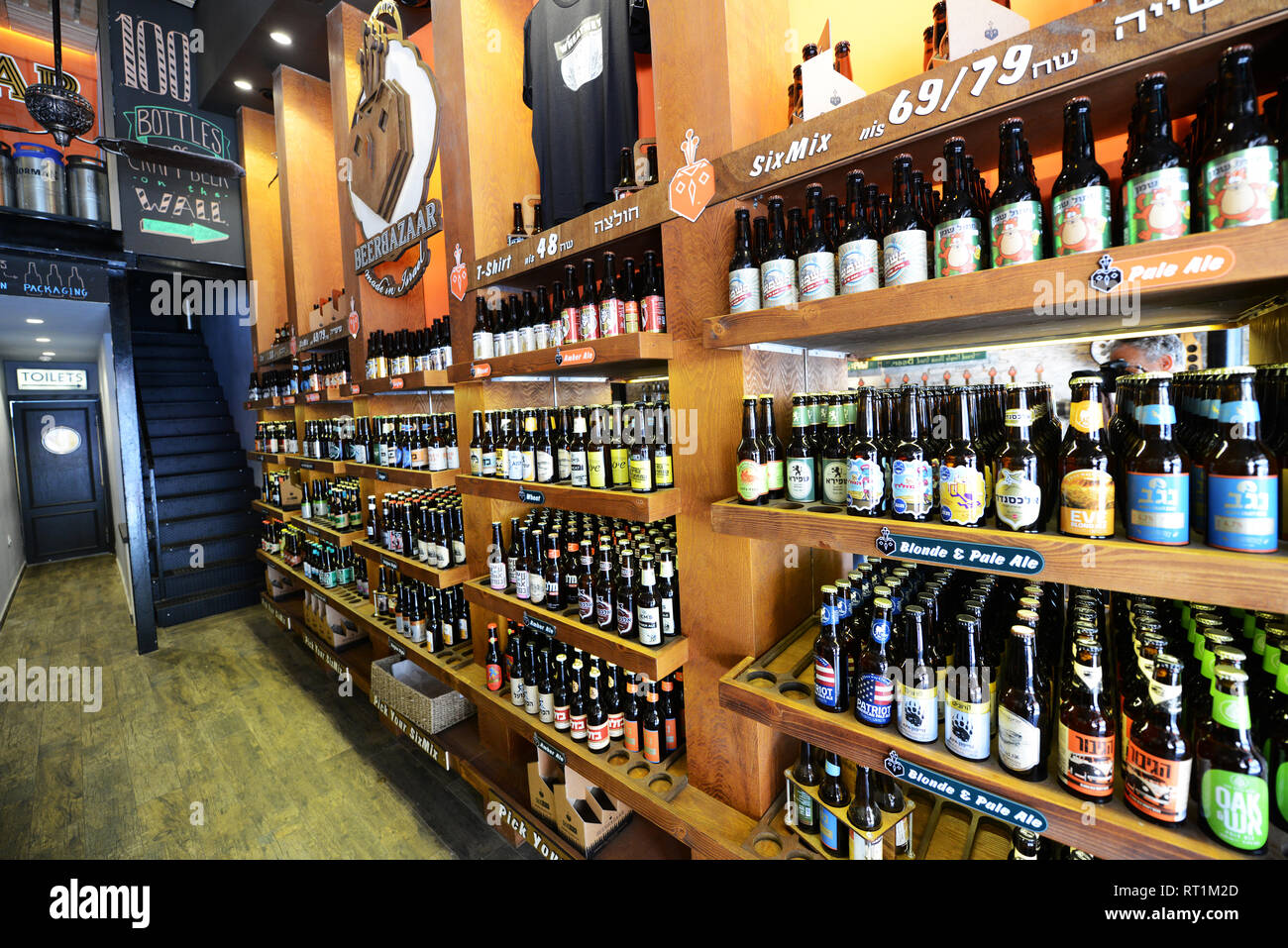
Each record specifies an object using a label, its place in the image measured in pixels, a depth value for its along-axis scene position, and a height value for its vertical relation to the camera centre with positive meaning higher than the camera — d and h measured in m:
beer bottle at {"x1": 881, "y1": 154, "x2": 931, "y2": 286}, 1.17 +0.39
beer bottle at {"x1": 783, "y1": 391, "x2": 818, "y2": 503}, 1.43 -0.08
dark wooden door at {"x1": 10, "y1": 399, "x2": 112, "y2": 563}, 8.09 -0.22
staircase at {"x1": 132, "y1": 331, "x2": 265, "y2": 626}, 5.55 -0.39
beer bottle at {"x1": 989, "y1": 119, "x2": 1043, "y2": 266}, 1.04 +0.42
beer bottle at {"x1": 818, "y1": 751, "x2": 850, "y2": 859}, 1.47 -1.01
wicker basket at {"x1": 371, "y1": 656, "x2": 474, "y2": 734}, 2.84 -1.38
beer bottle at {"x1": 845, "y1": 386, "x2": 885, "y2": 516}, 1.24 -0.11
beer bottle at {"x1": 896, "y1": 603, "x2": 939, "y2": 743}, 1.18 -0.57
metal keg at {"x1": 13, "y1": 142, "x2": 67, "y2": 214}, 4.07 +2.20
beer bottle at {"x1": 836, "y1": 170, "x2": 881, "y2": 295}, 1.24 +0.41
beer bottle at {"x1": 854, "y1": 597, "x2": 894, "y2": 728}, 1.26 -0.58
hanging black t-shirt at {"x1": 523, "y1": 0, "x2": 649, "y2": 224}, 2.14 +1.42
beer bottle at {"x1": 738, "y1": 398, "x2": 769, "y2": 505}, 1.44 -0.08
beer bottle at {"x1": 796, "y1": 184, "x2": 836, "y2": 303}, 1.29 +0.39
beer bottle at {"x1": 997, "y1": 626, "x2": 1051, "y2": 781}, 1.04 -0.57
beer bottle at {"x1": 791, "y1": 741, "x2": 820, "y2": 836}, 1.57 -1.07
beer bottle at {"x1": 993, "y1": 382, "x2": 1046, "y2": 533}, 1.03 -0.10
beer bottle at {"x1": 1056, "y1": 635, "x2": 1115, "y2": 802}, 0.97 -0.57
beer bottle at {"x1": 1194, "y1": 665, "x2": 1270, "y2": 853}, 0.85 -0.58
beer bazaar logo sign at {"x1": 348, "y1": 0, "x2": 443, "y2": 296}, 2.81 +1.68
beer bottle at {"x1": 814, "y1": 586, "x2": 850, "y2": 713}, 1.33 -0.59
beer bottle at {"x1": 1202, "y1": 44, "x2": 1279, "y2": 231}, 0.84 +0.40
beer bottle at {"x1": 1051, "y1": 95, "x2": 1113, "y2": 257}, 0.98 +0.42
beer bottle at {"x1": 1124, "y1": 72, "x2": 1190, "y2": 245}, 0.90 +0.40
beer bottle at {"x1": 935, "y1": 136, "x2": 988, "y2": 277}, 1.11 +0.42
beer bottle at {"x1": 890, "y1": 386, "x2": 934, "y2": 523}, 1.17 -0.11
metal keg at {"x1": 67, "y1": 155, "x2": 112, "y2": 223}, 4.36 +2.25
